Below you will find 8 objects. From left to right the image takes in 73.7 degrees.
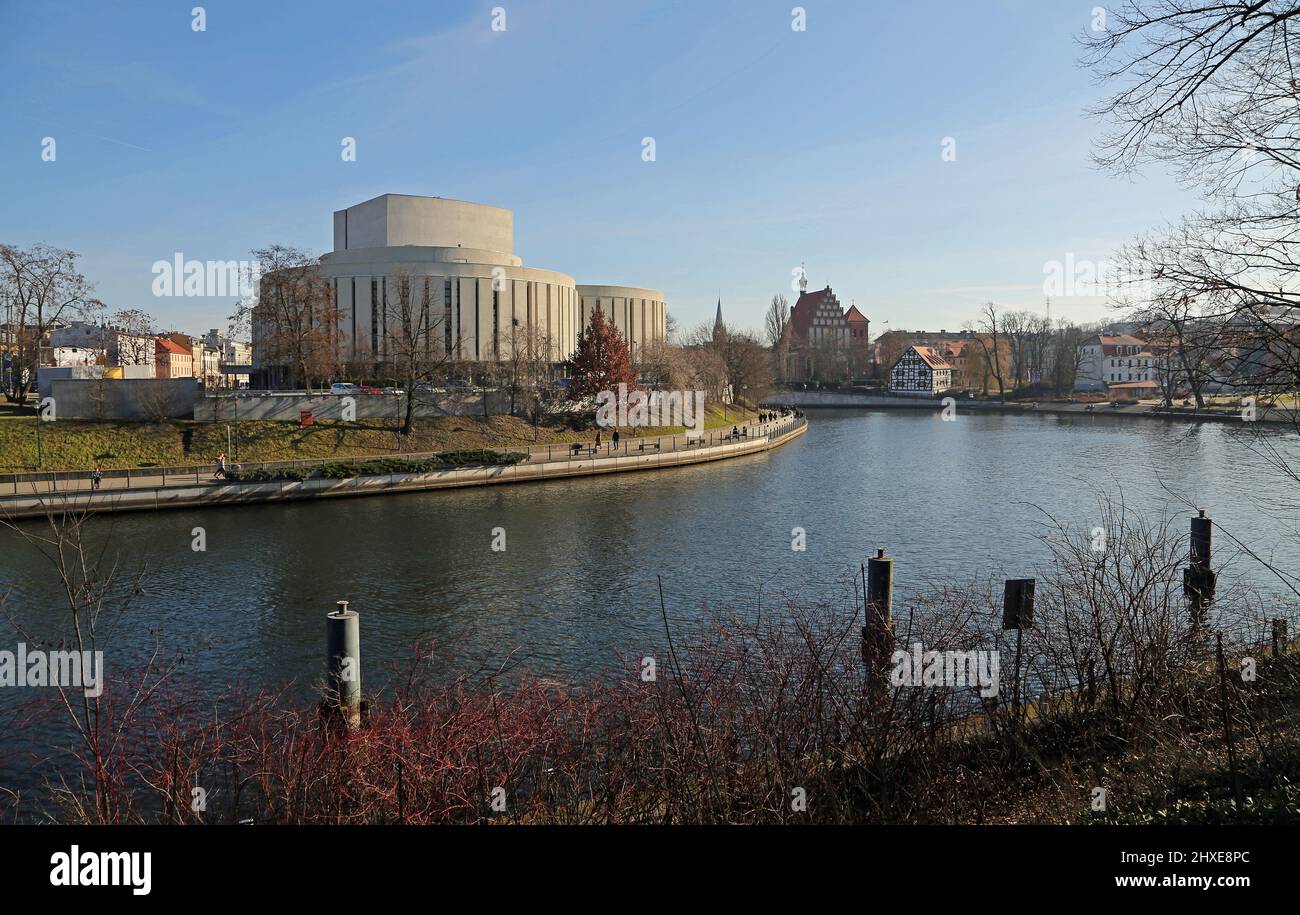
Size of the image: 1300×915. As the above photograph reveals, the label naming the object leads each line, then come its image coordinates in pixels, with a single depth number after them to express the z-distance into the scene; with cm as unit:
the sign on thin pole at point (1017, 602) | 1023
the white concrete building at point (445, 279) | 6325
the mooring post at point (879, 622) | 816
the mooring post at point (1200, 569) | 1281
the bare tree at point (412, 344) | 4356
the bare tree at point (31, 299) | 4216
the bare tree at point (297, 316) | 4578
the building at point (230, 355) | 7100
